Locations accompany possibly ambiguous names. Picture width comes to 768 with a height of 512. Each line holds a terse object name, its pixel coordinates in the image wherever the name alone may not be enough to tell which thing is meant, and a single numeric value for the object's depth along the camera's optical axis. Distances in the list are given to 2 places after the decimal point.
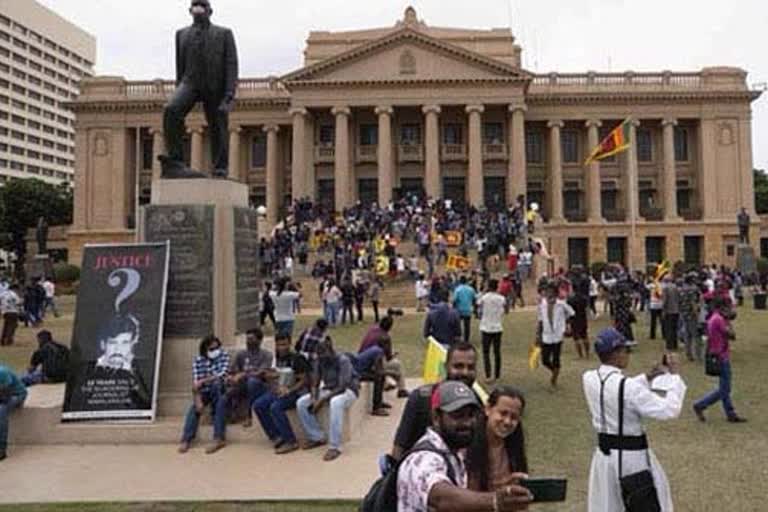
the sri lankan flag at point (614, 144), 33.09
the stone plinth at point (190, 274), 10.16
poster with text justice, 9.73
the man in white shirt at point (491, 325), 13.81
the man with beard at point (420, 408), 4.81
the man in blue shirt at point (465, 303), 17.78
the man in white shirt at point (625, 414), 4.92
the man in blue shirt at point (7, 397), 9.17
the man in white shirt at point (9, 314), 20.06
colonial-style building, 53.53
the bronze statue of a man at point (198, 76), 10.62
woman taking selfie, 3.54
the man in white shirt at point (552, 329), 13.23
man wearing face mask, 9.34
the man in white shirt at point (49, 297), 27.06
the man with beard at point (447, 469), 2.94
